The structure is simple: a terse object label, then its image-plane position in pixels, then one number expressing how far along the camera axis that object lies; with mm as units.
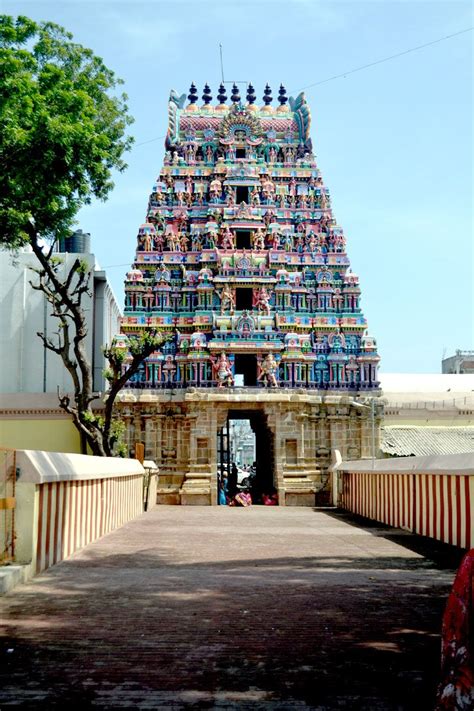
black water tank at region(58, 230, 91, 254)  39938
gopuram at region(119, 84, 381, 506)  32094
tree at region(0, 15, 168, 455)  13445
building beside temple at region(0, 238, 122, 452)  34250
